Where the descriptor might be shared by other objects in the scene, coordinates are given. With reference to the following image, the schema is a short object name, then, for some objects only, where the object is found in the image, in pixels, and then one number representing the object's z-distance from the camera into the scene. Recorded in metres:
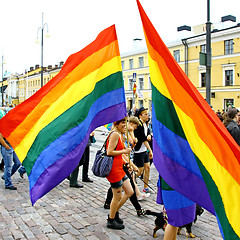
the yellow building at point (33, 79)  70.81
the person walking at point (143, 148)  6.38
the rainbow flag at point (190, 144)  2.58
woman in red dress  4.45
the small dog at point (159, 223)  4.25
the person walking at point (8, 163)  6.64
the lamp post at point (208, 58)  10.88
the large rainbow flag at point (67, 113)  3.53
